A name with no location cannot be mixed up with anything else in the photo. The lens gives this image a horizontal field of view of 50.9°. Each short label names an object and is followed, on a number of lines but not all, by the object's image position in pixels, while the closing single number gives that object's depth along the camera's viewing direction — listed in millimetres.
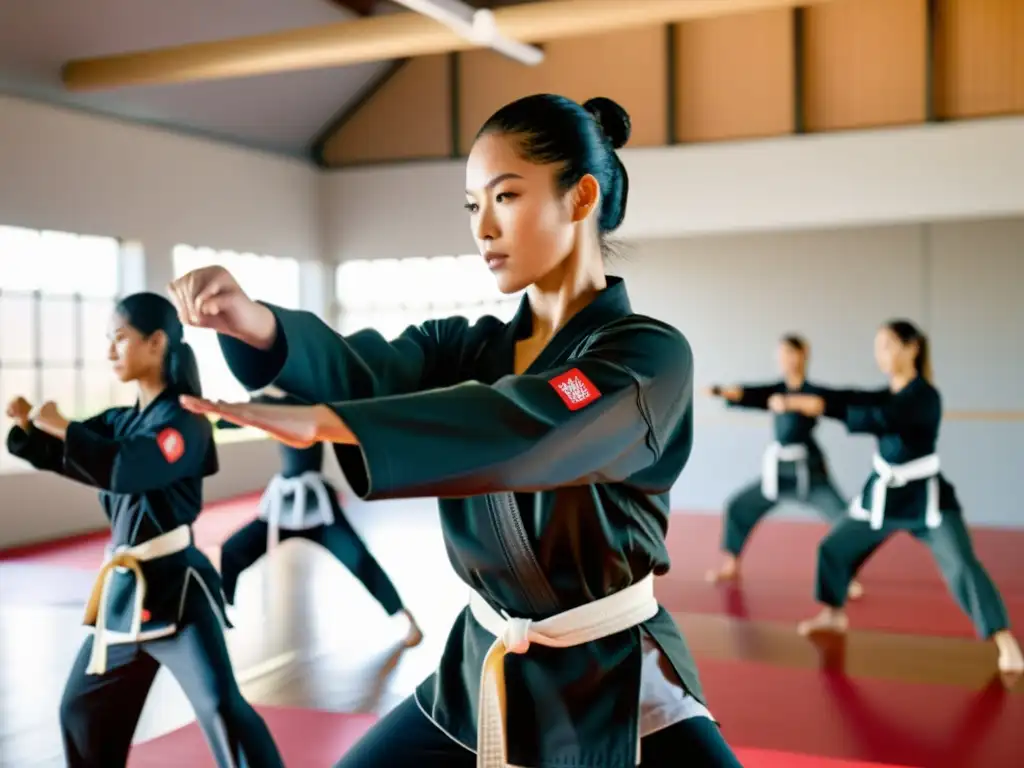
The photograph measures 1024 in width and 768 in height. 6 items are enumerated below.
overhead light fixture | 6402
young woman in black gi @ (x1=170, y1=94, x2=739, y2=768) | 1094
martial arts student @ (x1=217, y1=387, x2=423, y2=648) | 4473
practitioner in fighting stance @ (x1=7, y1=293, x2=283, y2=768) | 2289
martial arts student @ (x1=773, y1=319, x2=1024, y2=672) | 4090
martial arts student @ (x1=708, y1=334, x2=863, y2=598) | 5355
